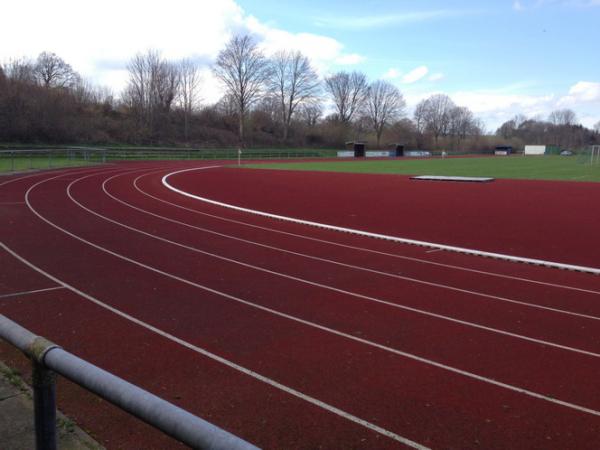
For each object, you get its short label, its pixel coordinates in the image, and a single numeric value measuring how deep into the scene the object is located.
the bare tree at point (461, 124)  139.50
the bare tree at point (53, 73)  71.87
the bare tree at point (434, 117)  134.75
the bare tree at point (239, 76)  86.62
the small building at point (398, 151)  84.88
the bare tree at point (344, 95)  114.38
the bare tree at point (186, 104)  80.59
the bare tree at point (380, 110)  117.50
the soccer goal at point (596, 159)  52.42
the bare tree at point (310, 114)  99.31
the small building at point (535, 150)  118.88
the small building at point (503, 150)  116.21
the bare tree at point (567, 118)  167.88
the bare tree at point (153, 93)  73.50
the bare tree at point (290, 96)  95.75
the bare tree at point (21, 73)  61.72
